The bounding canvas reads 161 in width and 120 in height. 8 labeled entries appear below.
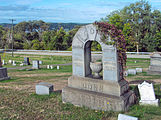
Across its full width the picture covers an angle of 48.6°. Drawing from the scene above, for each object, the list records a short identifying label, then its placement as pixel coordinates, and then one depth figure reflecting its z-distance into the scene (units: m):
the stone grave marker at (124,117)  4.80
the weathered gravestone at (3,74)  12.92
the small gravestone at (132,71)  14.52
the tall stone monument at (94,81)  6.43
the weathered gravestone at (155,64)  14.59
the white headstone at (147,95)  6.60
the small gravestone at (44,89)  8.56
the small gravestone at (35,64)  20.48
